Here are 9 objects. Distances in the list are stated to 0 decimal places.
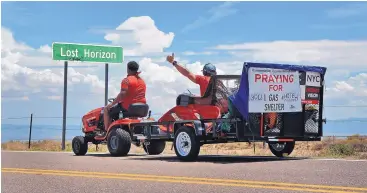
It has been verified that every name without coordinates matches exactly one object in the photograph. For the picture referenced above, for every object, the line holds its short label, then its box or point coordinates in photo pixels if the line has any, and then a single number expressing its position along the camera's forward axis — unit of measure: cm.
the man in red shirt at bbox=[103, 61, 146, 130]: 1788
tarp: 1412
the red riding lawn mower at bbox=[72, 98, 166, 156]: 1748
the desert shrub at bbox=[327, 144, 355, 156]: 1751
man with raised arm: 1564
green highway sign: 2962
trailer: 1424
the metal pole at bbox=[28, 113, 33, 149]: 3144
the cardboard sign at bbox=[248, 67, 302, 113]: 1426
